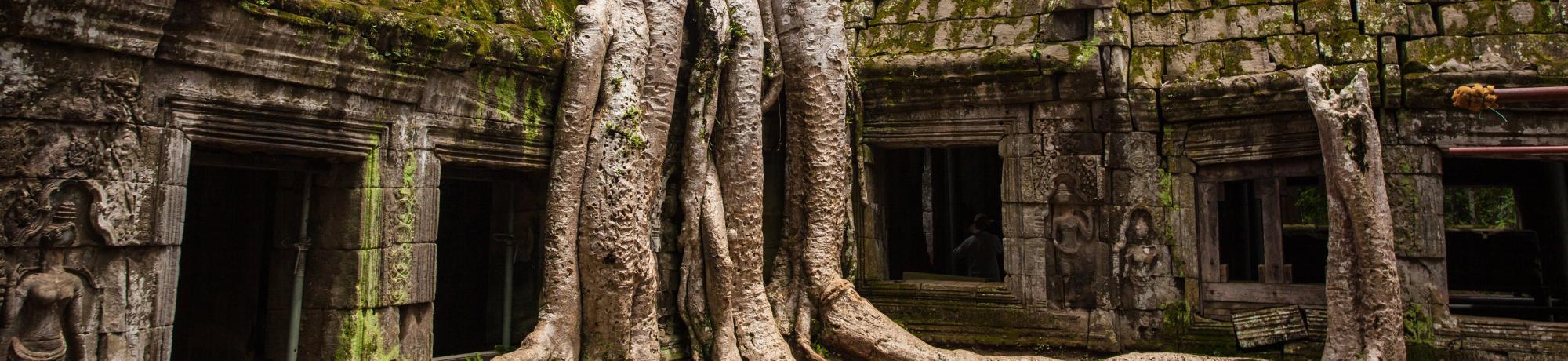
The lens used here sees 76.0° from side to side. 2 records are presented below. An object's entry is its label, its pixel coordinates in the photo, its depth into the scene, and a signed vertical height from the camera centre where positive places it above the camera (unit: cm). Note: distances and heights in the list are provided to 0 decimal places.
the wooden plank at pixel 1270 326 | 635 -37
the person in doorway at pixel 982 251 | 834 +13
